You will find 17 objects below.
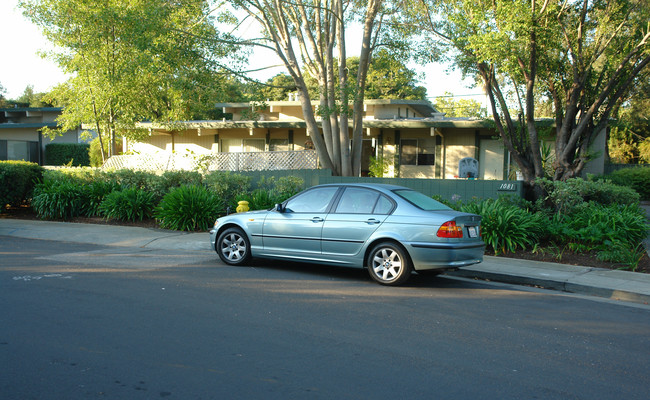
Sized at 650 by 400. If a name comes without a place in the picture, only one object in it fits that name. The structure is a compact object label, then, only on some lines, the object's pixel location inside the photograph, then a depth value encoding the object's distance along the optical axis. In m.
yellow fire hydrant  12.04
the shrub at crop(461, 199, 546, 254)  11.30
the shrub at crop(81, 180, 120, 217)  16.67
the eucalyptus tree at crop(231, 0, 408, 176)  16.69
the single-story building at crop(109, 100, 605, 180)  22.30
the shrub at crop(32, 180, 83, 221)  16.52
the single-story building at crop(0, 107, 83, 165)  30.98
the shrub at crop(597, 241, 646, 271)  10.03
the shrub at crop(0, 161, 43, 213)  16.94
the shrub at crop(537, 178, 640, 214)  12.32
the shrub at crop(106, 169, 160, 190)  17.14
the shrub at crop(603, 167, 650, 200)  26.06
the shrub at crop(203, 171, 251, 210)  15.36
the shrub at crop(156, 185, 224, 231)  14.33
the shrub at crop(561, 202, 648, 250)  11.29
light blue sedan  7.99
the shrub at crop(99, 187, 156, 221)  15.56
